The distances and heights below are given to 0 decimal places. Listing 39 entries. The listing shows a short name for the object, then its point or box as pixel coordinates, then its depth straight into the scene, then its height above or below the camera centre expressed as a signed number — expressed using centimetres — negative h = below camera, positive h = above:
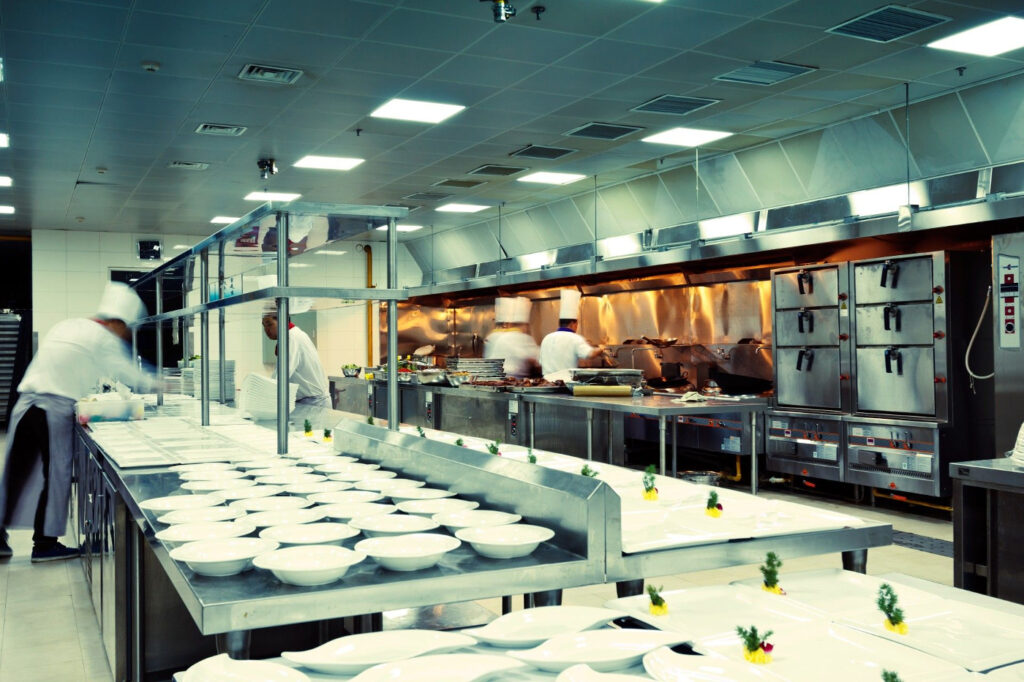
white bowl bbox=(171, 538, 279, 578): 165 -42
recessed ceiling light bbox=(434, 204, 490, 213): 1100 +184
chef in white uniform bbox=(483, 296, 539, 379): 1038 +7
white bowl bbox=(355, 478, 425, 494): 246 -41
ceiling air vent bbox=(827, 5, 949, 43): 470 +182
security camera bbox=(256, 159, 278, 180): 802 +176
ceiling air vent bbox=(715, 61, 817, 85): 558 +182
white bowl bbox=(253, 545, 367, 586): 158 -42
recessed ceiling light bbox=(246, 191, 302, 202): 977 +180
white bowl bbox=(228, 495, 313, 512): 222 -41
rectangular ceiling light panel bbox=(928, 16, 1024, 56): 494 +183
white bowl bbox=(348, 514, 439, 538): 192 -41
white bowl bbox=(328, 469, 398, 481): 264 -41
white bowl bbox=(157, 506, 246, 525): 207 -41
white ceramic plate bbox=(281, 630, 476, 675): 136 -51
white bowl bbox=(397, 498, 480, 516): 213 -41
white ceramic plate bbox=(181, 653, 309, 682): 130 -50
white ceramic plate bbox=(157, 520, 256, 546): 188 -42
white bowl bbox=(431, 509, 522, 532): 197 -42
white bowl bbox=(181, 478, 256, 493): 249 -41
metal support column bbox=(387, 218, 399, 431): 311 +4
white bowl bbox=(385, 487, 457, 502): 230 -41
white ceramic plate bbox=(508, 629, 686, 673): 135 -51
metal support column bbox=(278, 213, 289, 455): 300 +3
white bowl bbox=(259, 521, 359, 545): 184 -42
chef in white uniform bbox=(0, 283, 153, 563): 481 -38
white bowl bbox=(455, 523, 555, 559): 176 -42
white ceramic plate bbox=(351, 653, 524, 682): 128 -50
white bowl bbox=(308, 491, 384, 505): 228 -41
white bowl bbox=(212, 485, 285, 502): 235 -41
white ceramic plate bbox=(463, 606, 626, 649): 145 -51
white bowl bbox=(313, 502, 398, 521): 210 -41
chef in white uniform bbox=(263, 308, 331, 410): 520 -14
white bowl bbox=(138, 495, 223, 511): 223 -41
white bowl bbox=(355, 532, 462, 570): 167 -42
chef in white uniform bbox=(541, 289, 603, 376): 792 -2
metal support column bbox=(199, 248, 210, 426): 449 -8
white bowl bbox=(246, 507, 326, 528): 204 -42
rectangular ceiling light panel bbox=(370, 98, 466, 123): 639 +184
